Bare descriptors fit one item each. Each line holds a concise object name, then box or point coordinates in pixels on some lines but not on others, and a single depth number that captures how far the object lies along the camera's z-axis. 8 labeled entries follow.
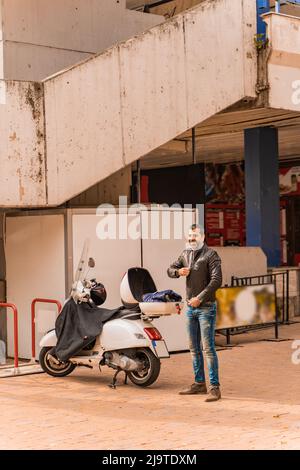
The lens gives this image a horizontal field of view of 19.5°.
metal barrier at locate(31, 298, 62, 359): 12.16
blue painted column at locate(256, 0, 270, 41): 14.80
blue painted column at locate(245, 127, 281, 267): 18.83
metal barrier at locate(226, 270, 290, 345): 14.97
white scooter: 10.34
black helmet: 11.09
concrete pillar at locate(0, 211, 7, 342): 13.41
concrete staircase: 12.06
